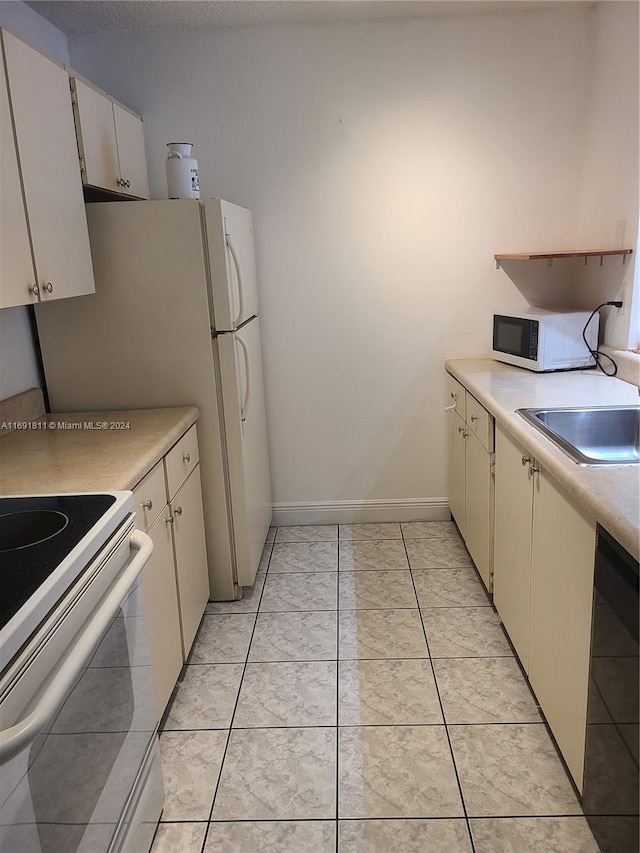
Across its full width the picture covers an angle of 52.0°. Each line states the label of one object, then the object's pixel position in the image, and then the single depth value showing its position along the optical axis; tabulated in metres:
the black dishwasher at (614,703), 1.33
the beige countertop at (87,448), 1.81
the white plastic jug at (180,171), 2.65
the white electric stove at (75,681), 1.04
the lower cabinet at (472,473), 2.60
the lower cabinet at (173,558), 1.98
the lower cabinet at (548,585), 1.61
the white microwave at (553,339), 2.87
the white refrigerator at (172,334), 2.52
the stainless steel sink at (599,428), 2.19
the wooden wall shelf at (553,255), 2.75
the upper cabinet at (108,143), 2.37
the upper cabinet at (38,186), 1.82
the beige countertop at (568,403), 1.39
